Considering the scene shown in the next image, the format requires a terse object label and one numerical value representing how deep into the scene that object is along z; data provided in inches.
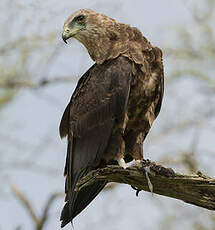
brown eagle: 465.4
